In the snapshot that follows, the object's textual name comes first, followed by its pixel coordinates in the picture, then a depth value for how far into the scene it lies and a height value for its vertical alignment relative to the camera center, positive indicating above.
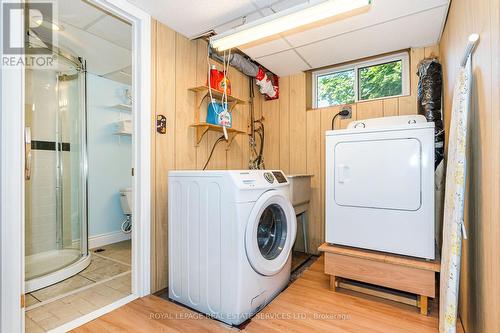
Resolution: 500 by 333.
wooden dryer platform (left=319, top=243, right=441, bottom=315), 1.69 -0.76
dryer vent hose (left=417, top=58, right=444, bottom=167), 2.13 +0.58
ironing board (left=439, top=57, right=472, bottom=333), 1.15 -0.20
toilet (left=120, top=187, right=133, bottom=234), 3.36 -0.53
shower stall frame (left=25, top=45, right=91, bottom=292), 2.16 -0.43
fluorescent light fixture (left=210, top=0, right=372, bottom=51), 1.64 +1.03
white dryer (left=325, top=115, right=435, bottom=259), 1.72 -0.17
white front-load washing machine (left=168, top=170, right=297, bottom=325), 1.59 -0.52
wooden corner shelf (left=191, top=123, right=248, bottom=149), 2.40 +0.37
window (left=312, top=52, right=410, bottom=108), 2.69 +0.95
